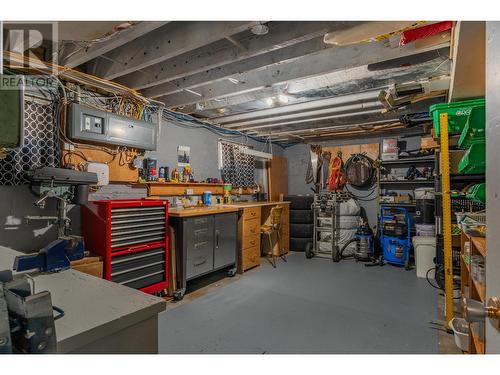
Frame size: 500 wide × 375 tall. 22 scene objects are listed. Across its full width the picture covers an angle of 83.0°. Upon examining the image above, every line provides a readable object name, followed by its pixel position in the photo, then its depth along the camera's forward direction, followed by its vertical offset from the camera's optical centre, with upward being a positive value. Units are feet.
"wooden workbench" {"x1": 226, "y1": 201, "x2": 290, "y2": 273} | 13.76 -2.20
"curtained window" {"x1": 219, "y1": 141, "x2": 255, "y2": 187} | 16.25 +1.62
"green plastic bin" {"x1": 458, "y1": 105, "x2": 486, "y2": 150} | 4.87 +1.14
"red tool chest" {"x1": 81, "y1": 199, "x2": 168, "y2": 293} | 8.86 -1.58
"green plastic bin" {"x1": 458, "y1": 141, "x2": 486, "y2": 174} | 5.28 +0.68
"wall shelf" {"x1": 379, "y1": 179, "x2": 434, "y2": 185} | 16.18 +0.55
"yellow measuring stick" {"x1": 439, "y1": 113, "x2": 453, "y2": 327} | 7.42 -0.08
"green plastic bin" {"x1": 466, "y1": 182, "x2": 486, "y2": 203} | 6.11 -0.04
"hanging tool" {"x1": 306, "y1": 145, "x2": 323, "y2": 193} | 19.89 +1.68
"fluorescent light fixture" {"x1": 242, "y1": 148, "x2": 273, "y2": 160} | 16.60 +2.30
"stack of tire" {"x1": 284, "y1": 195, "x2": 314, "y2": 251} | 18.01 -1.92
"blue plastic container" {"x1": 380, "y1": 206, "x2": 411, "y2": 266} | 14.88 -2.93
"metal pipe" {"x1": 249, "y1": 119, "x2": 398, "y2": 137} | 14.98 +3.73
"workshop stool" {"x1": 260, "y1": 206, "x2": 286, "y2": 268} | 15.14 -2.48
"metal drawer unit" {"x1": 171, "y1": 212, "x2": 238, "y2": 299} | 10.73 -2.22
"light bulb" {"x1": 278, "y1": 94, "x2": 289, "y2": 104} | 11.10 +3.75
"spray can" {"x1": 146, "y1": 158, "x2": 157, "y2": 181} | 11.67 +0.93
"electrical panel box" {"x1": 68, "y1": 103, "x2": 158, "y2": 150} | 9.00 +2.24
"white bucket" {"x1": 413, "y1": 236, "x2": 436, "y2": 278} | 13.24 -2.96
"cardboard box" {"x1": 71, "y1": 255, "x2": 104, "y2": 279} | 8.04 -2.13
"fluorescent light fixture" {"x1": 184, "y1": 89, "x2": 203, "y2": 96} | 11.10 +3.92
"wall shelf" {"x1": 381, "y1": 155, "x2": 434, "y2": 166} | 16.10 +1.78
